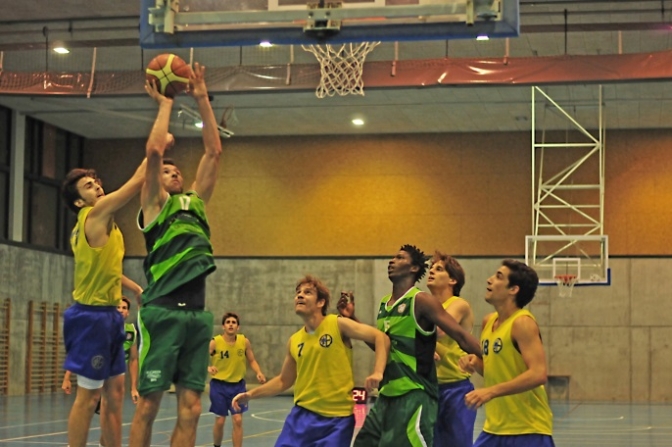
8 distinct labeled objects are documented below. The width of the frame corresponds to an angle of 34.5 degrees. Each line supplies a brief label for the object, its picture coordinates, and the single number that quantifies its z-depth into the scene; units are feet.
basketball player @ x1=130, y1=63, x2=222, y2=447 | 22.29
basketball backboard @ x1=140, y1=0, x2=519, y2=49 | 27.45
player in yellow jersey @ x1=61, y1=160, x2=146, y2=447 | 25.71
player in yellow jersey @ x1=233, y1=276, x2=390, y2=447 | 25.08
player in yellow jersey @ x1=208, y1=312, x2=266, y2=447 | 46.80
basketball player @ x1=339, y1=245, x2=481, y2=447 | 24.26
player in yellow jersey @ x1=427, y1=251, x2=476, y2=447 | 27.40
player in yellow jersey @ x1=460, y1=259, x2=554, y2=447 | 21.12
